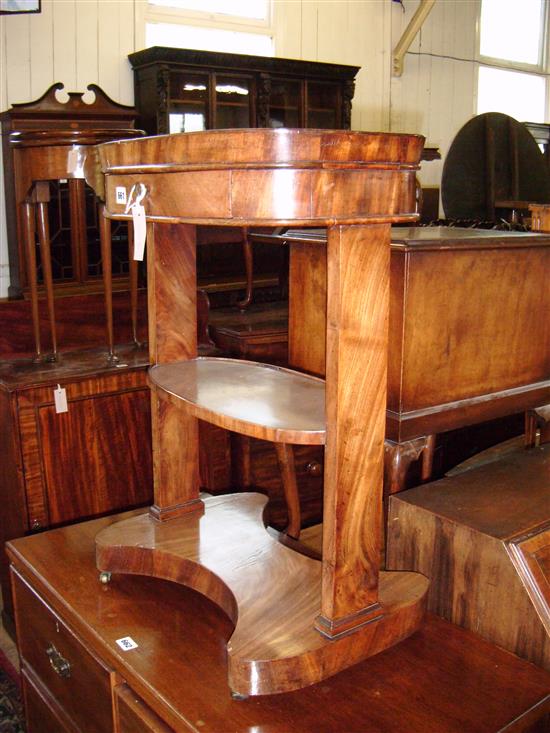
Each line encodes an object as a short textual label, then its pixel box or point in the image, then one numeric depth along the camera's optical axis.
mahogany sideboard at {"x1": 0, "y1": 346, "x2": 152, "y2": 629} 2.17
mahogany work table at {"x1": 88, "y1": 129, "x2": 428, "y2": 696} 1.00
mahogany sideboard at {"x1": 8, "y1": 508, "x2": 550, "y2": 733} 1.12
